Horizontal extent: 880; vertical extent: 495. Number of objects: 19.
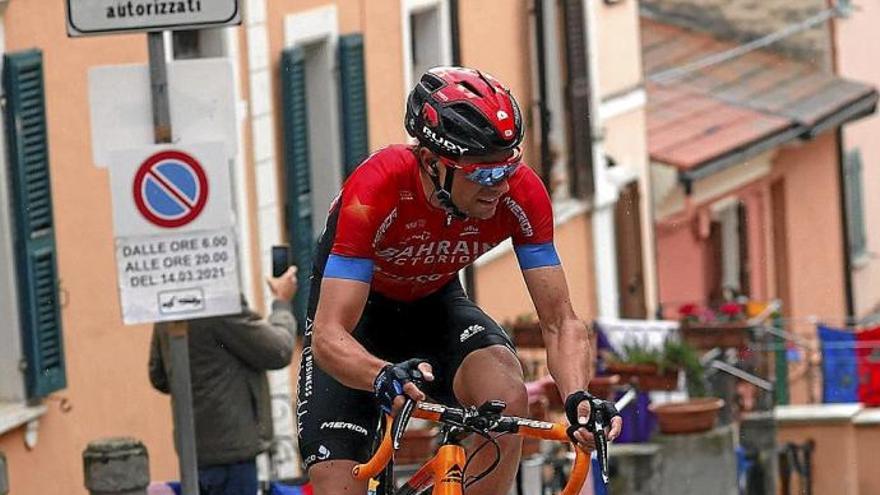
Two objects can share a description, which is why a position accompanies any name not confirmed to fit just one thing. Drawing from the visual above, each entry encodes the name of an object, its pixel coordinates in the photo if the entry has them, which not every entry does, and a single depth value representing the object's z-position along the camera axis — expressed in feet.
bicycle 22.47
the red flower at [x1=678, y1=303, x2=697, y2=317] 74.64
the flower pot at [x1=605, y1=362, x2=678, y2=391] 59.21
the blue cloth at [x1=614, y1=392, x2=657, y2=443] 51.26
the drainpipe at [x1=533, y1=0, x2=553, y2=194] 81.00
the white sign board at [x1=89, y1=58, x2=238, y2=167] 33.53
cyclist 23.75
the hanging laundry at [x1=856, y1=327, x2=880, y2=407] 66.44
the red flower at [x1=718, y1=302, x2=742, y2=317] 73.87
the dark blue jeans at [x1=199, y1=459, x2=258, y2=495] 38.29
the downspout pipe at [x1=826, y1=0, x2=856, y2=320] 125.80
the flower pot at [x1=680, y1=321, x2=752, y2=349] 70.90
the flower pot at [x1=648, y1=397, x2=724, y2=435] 51.16
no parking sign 33.60
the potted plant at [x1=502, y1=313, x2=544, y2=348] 69.10
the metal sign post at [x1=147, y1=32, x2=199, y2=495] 33.47
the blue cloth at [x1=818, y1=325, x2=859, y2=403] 72.69
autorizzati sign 32.89
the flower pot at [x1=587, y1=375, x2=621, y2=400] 51.94
